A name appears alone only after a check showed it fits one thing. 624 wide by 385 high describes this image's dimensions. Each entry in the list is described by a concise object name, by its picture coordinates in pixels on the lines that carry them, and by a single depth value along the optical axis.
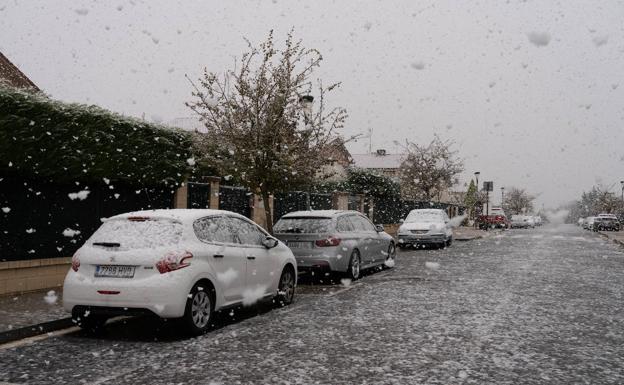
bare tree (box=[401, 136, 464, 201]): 43.84
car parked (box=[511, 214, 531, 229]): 63.59
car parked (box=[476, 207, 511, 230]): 49.65
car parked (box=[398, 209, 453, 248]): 23.61
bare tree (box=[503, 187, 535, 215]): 123.00
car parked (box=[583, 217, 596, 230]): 59.69
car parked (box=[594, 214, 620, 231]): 53.78
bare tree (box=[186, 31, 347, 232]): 14.37
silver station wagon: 12.35
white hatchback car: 6.80
